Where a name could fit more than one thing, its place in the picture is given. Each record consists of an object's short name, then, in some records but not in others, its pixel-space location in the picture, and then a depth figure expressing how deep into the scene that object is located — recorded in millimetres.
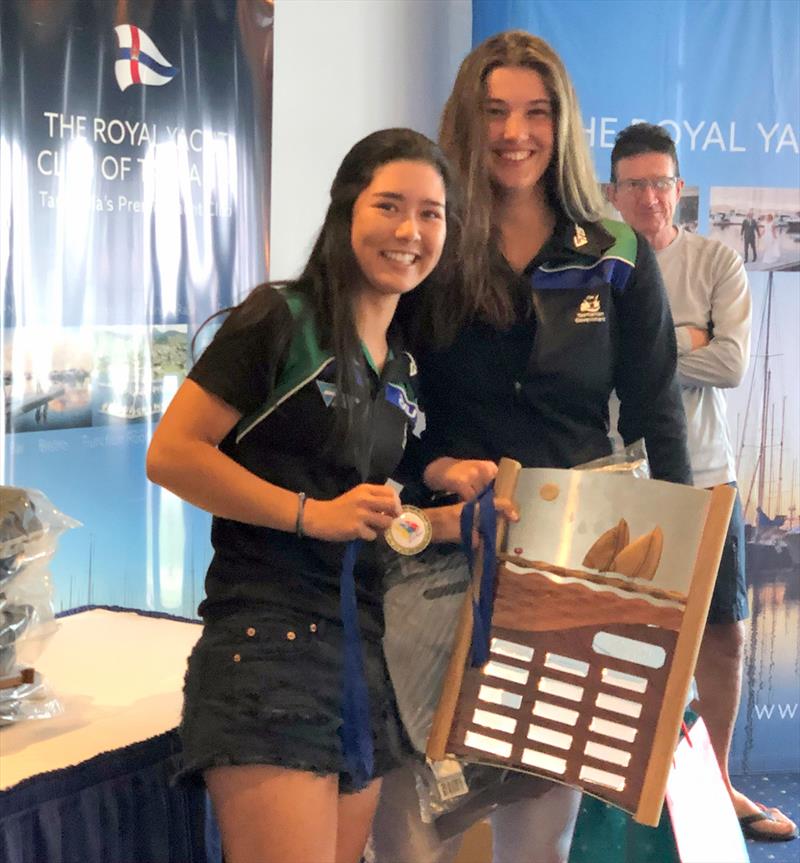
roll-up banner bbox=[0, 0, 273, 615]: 3020
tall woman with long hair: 1553
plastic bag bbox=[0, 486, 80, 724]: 1482
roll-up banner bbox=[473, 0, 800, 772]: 3371
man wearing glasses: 2666
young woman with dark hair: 1271
